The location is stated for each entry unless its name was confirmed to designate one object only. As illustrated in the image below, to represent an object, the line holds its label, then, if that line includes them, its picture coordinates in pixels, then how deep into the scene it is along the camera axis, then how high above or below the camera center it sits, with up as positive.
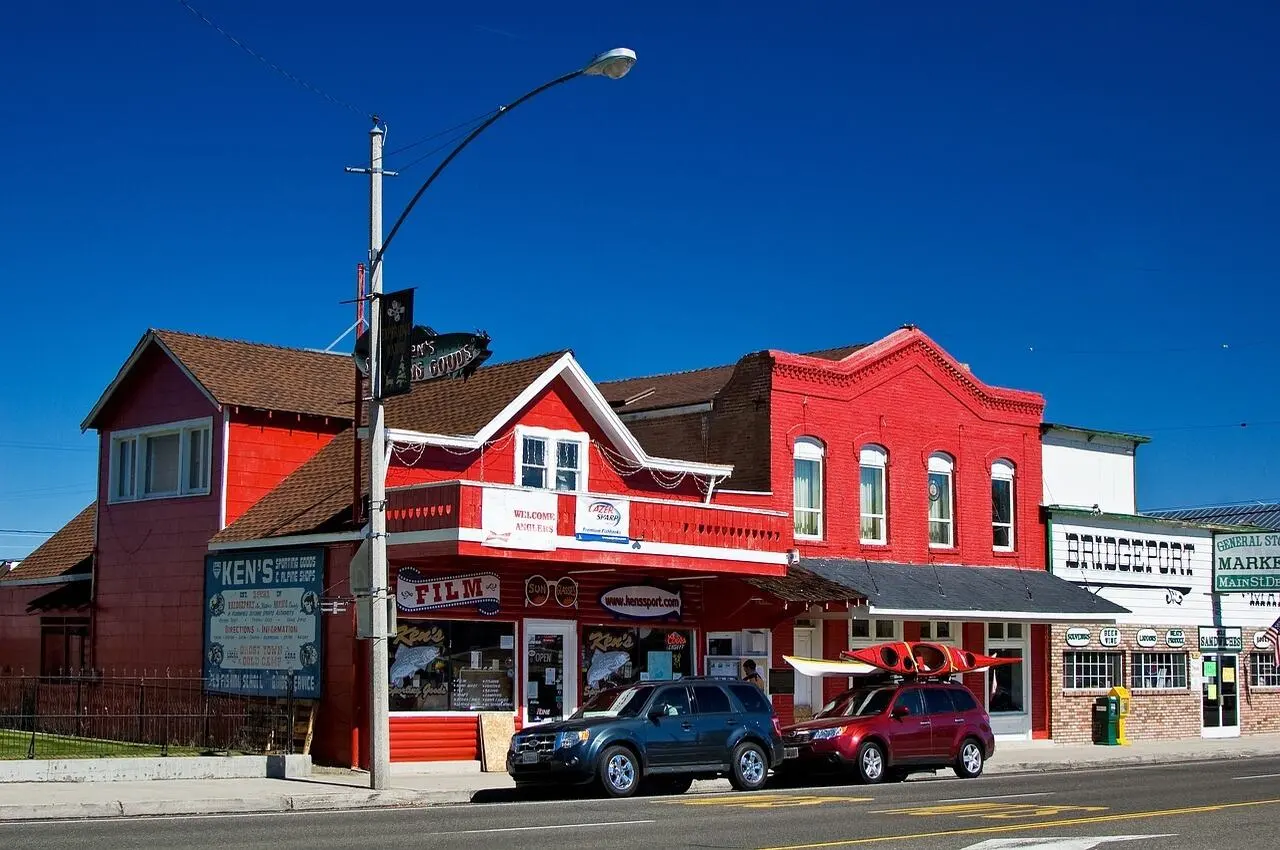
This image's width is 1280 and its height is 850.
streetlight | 20.50 +1.23
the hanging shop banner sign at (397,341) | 20.34 +3.54
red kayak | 27.17 -0.80
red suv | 23.50 -1.85
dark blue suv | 20.36 -1.72
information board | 25.19 -0.14
